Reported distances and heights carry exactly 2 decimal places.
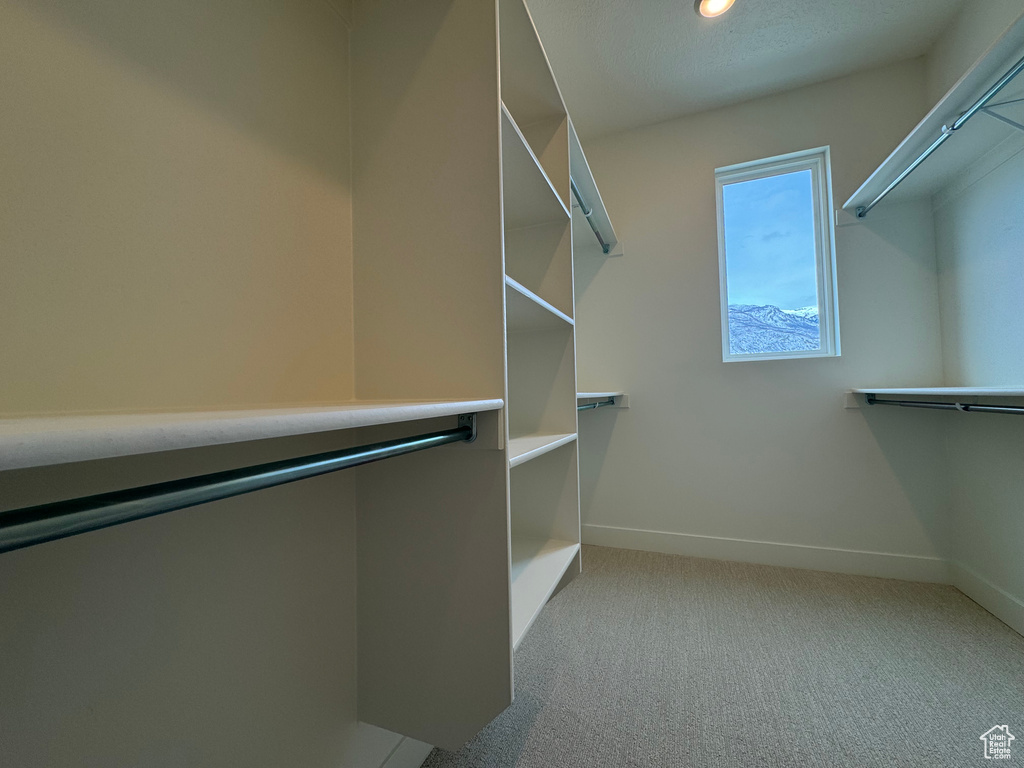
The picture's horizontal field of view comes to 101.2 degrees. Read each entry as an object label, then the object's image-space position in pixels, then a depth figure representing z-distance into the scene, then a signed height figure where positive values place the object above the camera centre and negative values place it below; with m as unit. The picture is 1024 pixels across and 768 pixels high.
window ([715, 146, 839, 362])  2.35 +0.75
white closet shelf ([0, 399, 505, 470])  0.26 -0.02
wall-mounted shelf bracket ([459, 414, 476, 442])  0.87 -0.06
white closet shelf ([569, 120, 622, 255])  1.71 +0.96
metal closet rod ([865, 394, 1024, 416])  1.29 -0.08
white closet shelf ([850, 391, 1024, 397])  1.16 -0.02
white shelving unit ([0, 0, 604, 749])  0.74 +0.13
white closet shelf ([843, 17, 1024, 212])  1.16 +0.92
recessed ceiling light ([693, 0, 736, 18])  1.77 +1.64
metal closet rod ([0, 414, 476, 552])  0.30 -0.09
